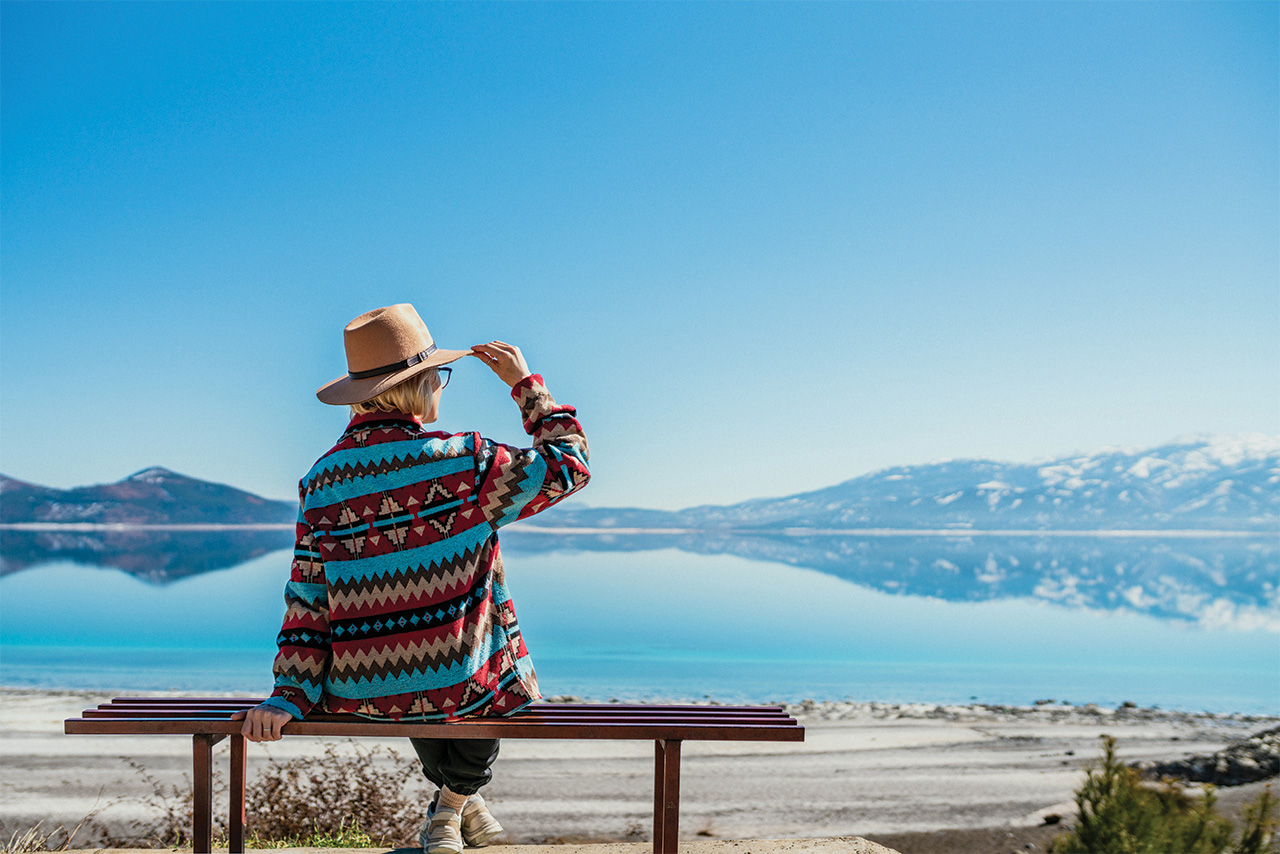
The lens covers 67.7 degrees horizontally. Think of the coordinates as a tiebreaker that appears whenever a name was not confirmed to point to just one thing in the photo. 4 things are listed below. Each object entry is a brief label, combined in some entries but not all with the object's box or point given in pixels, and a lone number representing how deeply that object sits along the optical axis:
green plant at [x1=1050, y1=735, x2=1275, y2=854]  2.28
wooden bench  2.68
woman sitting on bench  2.67
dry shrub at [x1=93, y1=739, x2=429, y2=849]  4.82
